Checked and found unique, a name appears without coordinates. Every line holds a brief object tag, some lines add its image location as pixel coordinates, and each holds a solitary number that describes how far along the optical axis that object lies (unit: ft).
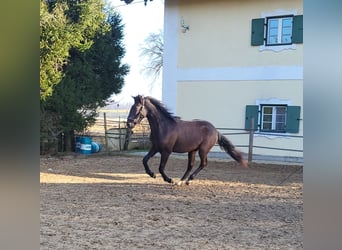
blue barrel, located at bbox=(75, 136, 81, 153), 35.29
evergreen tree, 32.76
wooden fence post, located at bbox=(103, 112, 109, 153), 37.98
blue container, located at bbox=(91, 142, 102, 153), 36.04
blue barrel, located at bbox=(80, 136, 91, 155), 34.94
